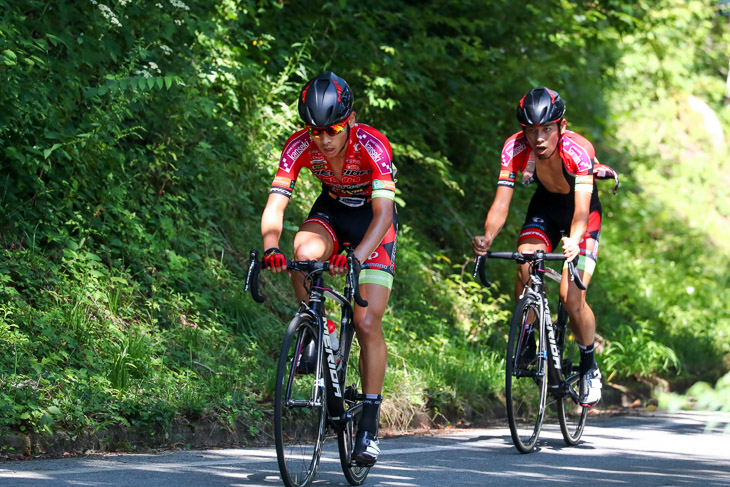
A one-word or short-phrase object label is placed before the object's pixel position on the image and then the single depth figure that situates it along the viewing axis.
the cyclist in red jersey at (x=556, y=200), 15.07
